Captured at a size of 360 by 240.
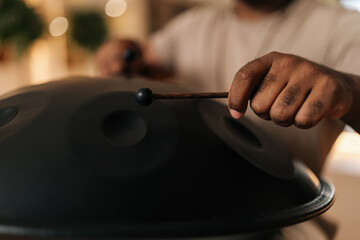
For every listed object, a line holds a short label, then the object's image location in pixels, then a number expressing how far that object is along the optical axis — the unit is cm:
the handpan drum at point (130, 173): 41
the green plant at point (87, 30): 336
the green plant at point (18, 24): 229
